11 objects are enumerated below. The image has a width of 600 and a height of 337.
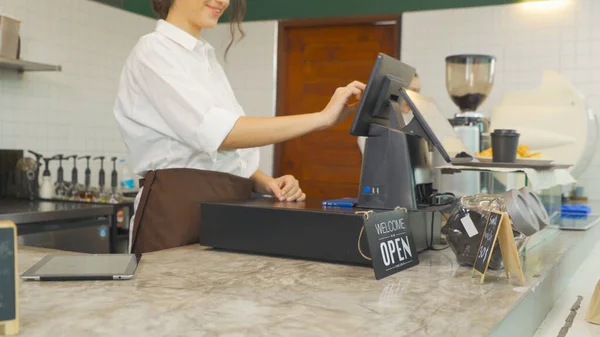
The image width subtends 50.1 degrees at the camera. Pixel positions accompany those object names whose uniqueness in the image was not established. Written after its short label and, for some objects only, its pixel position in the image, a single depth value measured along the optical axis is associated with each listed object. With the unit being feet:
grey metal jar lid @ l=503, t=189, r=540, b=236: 4.30
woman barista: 5.21
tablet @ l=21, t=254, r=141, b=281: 3.70
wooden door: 16.47
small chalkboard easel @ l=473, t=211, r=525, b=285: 3.94
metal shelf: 12.07
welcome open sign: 4.03
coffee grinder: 10.43
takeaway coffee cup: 6.20
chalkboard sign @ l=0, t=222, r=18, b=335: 2.65
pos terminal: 4.54
